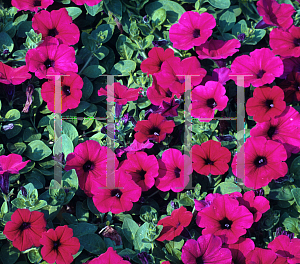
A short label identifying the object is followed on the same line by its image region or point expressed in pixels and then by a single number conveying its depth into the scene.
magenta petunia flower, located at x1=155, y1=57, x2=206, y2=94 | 1.16
